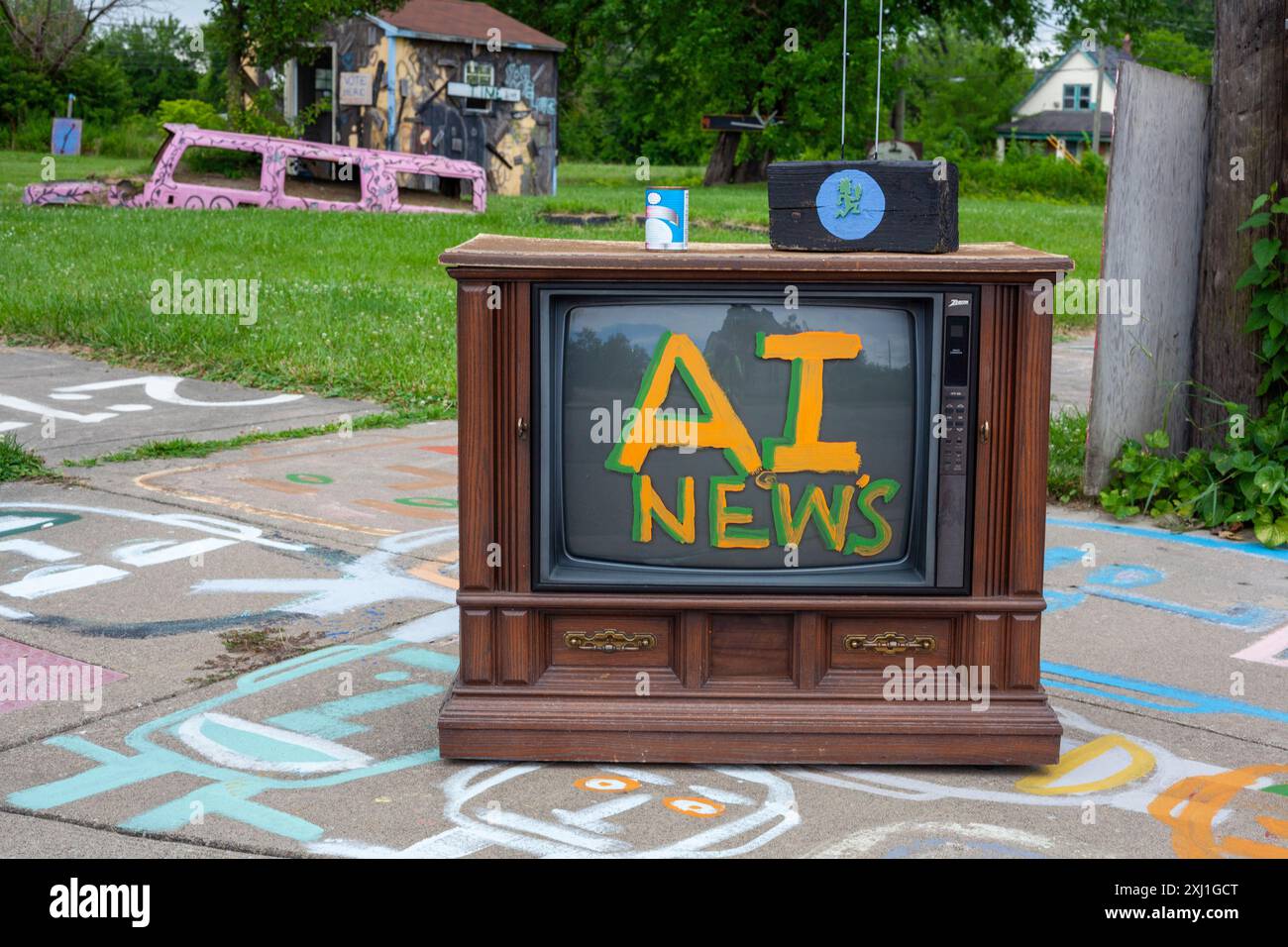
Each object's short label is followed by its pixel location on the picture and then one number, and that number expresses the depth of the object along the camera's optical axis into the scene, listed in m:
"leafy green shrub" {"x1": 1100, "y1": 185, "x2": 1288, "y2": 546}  5.98
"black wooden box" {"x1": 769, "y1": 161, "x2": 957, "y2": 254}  3.53
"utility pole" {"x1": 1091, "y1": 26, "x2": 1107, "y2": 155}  54.33
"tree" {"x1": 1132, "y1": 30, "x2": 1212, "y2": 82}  57.17
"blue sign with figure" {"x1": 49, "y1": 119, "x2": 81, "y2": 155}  36.53
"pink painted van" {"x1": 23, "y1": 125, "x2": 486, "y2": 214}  20.27
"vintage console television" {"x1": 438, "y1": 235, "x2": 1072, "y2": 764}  3.46
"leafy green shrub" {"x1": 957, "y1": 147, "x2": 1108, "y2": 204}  35.28
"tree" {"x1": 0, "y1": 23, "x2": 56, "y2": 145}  42.94
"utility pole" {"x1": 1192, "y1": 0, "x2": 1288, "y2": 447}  6.02
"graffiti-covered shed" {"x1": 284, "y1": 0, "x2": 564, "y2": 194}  25.52
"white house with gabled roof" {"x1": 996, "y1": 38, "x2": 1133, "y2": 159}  71.44
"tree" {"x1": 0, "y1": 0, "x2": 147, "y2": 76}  21.69
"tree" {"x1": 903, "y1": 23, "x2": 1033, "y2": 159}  65.25
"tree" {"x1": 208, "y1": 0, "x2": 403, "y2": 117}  22.80
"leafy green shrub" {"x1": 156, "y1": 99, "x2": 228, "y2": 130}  26.50
